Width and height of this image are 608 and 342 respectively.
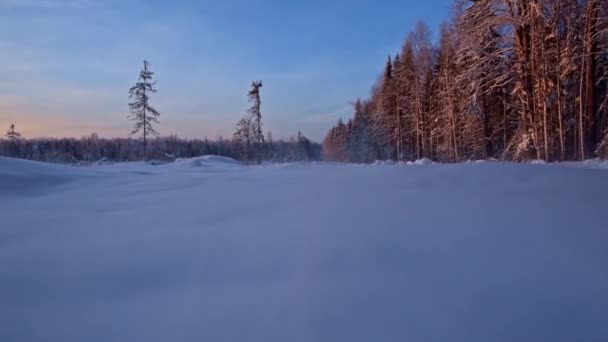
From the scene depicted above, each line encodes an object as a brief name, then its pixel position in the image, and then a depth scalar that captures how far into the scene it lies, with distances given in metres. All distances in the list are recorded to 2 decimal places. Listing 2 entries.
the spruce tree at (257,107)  26.97
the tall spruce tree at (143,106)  24.88
